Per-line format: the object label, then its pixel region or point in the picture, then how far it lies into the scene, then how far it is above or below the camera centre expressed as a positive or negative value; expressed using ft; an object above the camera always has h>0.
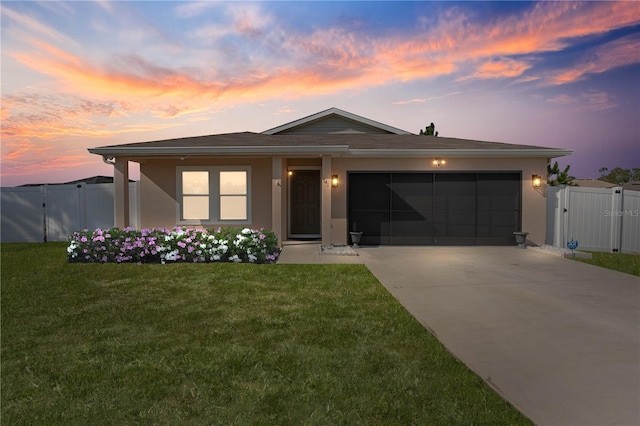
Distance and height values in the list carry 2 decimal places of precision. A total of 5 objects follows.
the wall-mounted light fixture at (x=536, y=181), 36.37 +2.01
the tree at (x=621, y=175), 185.47 +13.93
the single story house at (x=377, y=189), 35.35 +1.14
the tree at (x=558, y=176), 80.12 +5.76
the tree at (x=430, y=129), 82.00 +16.08
